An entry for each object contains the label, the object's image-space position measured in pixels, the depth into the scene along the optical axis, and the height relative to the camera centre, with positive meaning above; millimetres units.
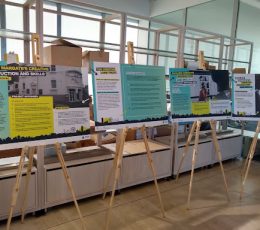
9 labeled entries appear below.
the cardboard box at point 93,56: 2990 +247
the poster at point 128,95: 2309 -154
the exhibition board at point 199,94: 2883 -148
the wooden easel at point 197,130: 2963 -583
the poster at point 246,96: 3223 -158
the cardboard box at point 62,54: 2557 +227
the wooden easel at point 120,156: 2343 -728
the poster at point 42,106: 1913 -238
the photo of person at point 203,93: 3027 -131
